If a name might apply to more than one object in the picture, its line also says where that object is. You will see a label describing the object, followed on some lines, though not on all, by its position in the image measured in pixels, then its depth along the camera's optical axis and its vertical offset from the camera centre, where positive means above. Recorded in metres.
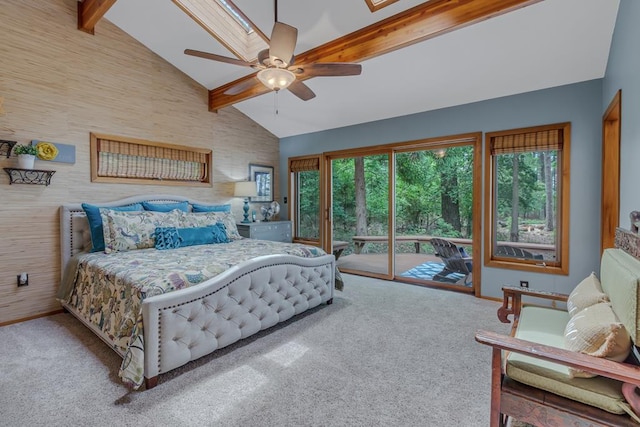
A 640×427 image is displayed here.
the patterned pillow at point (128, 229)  3.22 -0.19
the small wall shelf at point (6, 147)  3.00 +0.63
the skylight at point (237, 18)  3.56 +2.33
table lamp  5.00 +0.37
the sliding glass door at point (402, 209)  4.21 +0.06
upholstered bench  1.20 -0.68
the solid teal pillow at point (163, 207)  3.91 +0.06
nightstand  4.95 -0.31
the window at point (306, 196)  5.58 +0.30
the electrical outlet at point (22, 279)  3.18 -0.71
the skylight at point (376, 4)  2.79 +1.91
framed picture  5.52 +0.58
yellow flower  3.17 +0.63
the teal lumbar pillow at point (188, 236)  3.42 -0.29
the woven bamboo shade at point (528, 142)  3.39 +0.83
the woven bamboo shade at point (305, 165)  5.48 +0.87
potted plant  3.04 +0.56
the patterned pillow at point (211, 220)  3.94 -0.11
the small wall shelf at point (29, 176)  3.08 +0.36
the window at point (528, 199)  3.40 +0.18
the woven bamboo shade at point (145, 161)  3.79 +0.69
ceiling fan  2.37 +1.27
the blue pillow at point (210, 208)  4.48 +0.06
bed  2.03 -0.60
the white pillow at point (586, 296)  1.66 -0.46
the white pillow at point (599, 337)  1.23 -0.52
